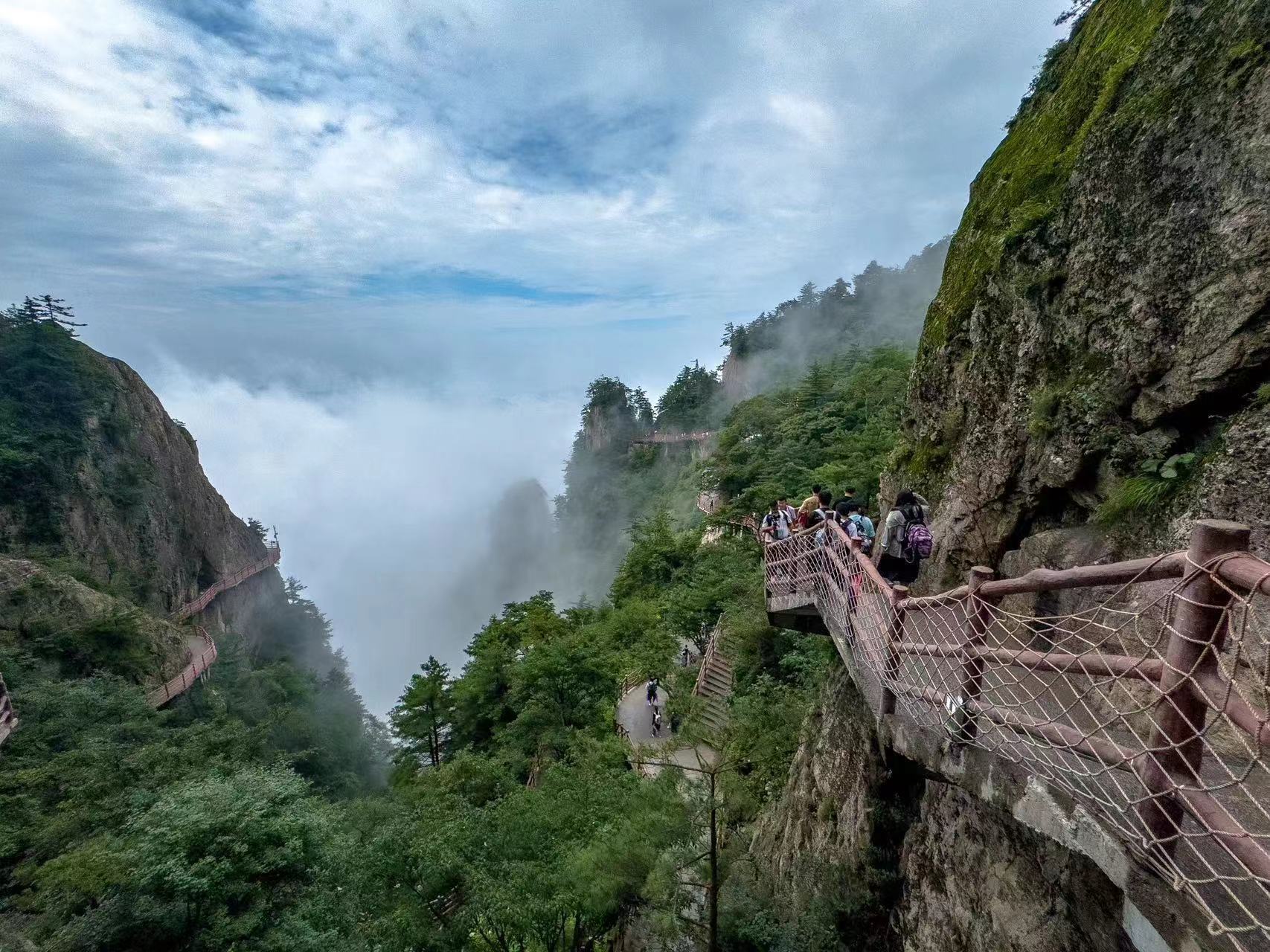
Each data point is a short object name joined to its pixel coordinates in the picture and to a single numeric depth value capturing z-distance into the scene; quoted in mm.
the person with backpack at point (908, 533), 5176
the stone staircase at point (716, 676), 13352
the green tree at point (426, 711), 19562
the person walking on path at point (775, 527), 8477
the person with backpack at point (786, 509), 8852
